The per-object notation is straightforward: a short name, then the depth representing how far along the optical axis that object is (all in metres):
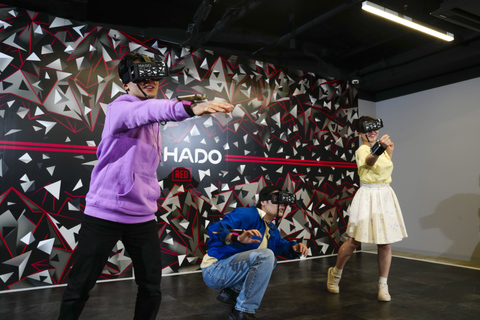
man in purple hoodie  1.38
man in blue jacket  2.10
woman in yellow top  2.81
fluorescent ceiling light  3.46
